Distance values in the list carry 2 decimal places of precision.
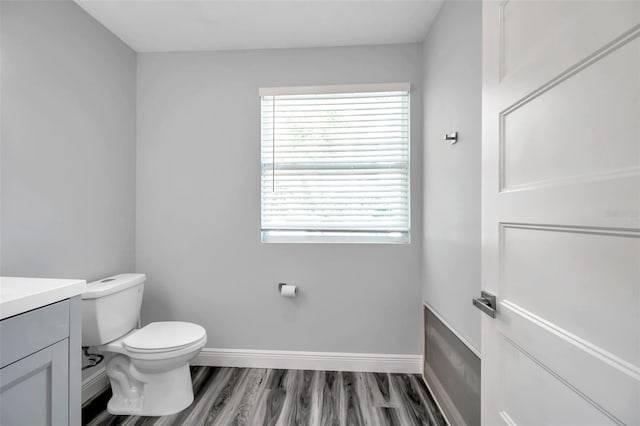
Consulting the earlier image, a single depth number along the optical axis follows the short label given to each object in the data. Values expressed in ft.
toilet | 5.63
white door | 1.68
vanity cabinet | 3.02
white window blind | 7.38
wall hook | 5.08
